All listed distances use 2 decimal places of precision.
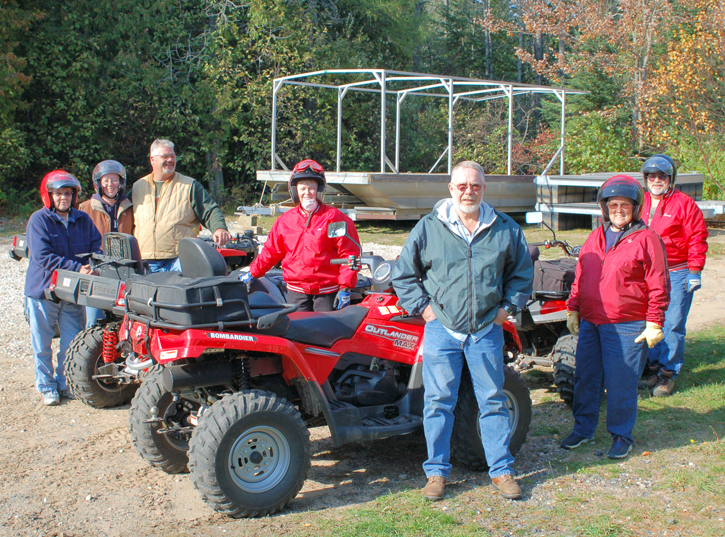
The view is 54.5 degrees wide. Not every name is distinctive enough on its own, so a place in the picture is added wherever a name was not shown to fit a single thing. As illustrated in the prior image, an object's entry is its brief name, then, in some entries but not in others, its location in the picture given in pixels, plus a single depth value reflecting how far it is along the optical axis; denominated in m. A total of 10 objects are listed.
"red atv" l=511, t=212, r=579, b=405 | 5.29
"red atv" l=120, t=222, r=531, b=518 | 3.37
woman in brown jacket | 5.62
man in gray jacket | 3.63
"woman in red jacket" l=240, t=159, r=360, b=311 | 4.70
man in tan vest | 5.51
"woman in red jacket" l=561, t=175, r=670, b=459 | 4.28
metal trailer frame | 12.94
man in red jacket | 5.62
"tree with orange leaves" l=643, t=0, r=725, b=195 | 17.55
